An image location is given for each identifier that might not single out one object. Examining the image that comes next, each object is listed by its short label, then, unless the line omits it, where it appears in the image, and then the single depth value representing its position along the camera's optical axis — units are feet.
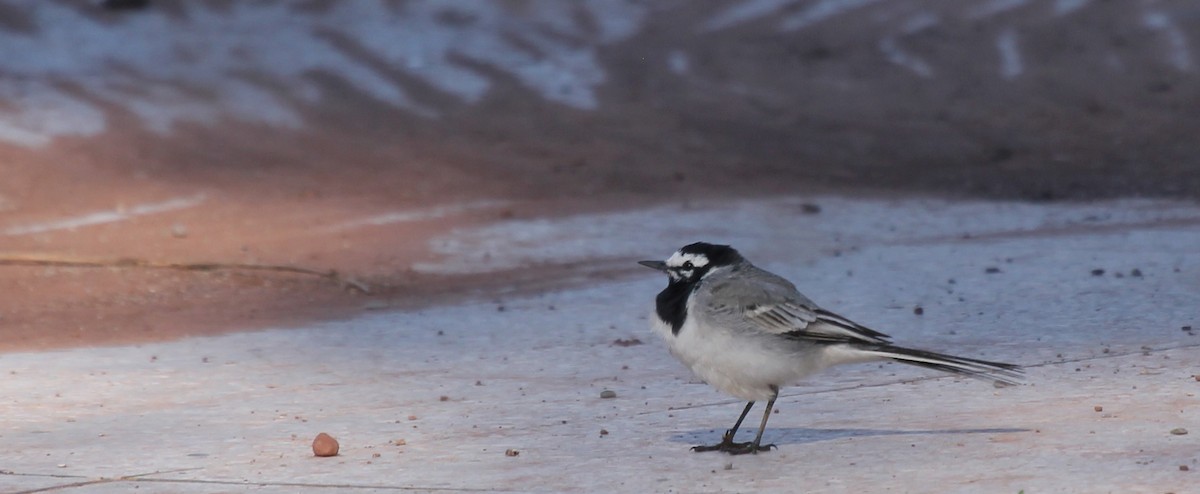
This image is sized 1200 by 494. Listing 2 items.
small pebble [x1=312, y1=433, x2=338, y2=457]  33.88
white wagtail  32.55
